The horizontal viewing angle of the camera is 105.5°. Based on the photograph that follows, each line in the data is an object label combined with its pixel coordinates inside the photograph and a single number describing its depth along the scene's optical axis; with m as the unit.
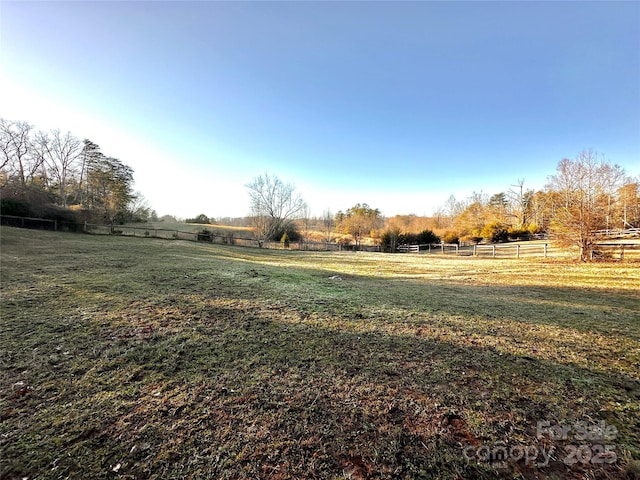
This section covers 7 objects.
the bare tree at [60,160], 24.02
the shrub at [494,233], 32.25
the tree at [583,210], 11.03
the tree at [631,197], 22.25
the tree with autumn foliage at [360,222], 40.18
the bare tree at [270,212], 30.81
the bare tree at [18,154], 20.14
